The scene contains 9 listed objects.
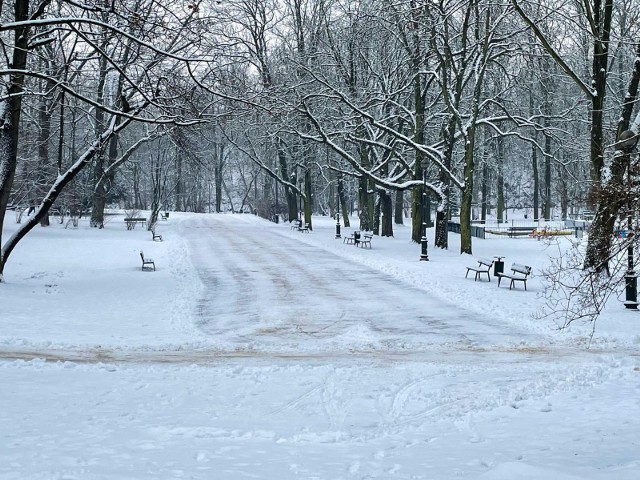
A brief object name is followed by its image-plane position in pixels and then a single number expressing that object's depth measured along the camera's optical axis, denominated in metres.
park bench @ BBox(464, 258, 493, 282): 20.24
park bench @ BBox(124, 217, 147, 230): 44.76
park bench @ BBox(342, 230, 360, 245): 32.69
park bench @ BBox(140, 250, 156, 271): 23.03
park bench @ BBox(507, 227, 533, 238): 44.39
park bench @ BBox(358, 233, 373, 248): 31.68
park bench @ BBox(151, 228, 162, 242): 36.31
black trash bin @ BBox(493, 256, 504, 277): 20.08
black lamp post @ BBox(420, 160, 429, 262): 25.31
